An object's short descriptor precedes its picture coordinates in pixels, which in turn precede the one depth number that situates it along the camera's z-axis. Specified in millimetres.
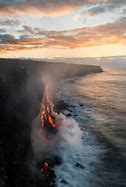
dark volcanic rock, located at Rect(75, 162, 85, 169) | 21244
